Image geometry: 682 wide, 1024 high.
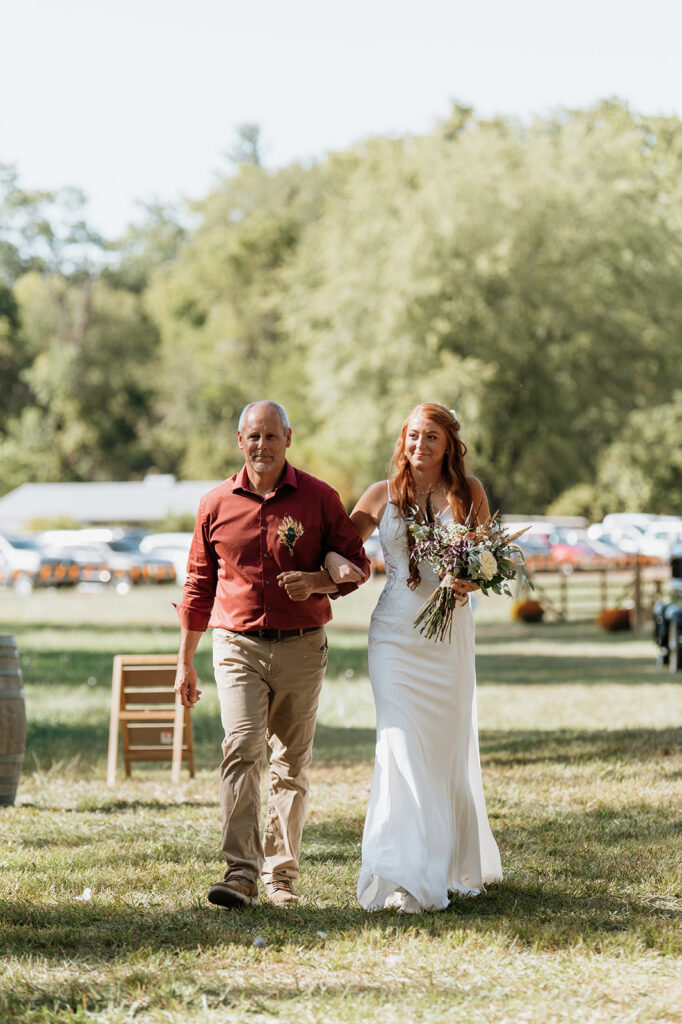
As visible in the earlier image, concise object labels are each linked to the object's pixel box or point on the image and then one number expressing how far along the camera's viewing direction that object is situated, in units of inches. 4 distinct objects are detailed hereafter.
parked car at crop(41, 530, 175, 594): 2078.0
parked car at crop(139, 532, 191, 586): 2113.7
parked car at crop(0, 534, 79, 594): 2048.5
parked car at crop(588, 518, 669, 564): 2308.1
